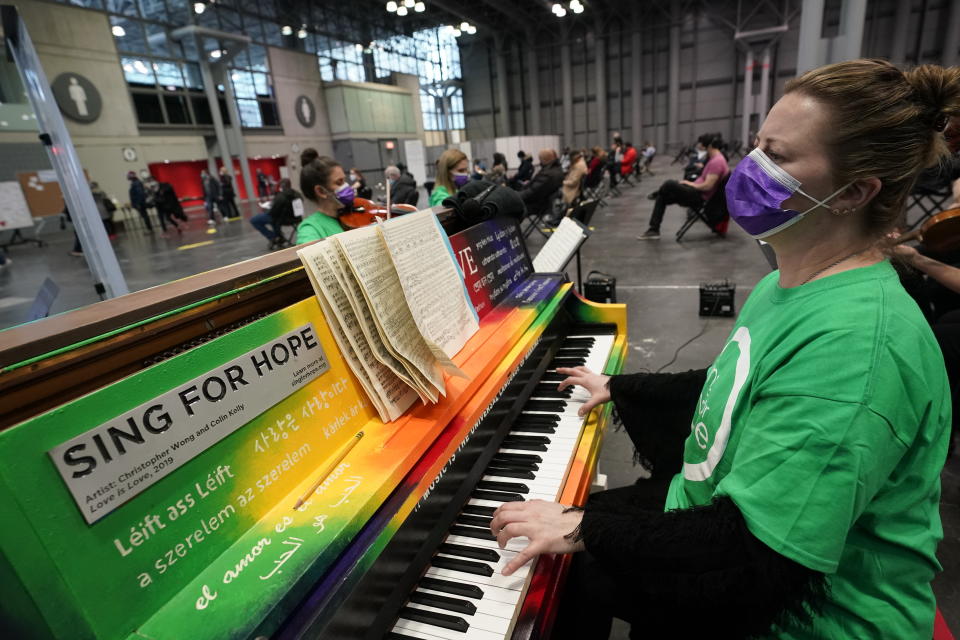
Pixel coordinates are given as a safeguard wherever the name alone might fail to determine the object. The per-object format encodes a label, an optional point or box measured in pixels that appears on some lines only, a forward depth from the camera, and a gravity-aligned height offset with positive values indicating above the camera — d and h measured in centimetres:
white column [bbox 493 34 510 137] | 2951 +415
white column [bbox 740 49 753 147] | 2245 +163
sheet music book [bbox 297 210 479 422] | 123 -35
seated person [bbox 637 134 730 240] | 833 -73
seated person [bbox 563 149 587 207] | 950 -51
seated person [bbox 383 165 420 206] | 924 -39
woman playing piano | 82 -51
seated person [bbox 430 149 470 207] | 586 -10
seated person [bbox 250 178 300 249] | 939 -68
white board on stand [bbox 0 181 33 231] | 1218 -4
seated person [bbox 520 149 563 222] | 863 -49
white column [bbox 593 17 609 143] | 2706 +407
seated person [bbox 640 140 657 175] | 2155 -54
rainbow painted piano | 71 -54
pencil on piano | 101 -61
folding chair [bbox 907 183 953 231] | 700 -111
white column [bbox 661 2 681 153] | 2554 +312
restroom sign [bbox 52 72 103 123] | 1471 +300
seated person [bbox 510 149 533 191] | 1343 -40
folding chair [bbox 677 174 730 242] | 849 -125
